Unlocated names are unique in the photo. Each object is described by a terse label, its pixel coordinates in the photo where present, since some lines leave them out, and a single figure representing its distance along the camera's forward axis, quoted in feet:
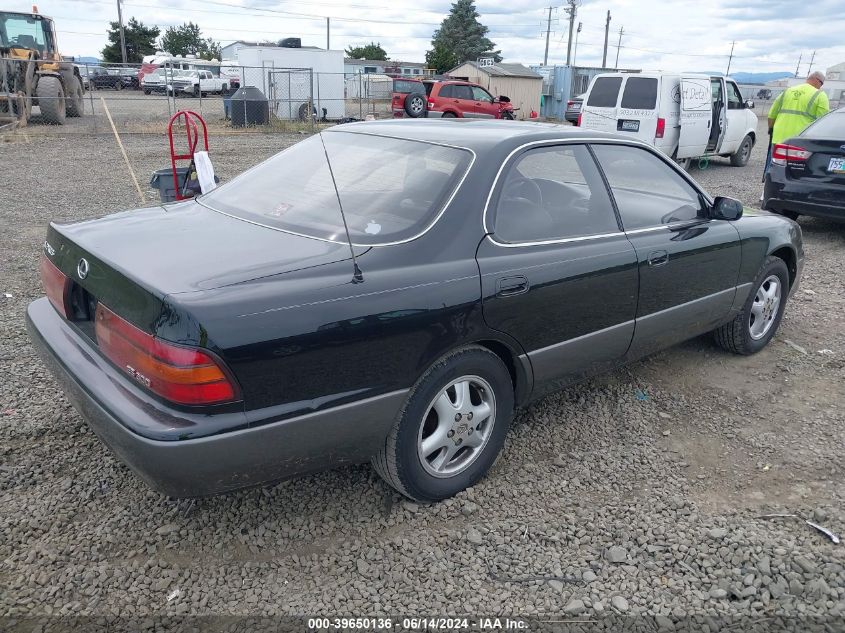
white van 40.60
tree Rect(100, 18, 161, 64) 187.01
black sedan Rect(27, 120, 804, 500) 7.43
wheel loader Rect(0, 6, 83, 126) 56.80
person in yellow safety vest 31.60
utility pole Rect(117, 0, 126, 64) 176.35
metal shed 101.35
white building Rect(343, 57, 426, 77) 191.18
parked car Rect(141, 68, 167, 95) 118.11
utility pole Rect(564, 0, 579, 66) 177.78
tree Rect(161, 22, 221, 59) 241.14
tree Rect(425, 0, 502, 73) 216.95
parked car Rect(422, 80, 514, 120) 71.92
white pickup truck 118.01
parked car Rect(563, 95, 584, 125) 63.46
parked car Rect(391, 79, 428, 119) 78.02
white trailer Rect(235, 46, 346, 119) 75.00
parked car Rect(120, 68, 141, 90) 128.28
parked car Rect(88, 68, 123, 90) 130.36
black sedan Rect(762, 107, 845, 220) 24.58
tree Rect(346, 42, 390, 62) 258.57
